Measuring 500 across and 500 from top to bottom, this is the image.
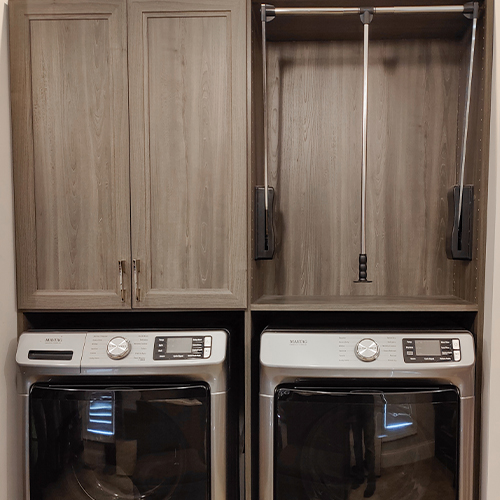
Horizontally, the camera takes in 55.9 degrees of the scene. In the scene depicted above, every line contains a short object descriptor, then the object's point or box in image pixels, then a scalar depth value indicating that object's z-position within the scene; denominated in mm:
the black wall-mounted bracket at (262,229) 1523
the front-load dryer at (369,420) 1332
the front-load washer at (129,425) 1366
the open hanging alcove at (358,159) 1694
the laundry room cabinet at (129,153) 1413
